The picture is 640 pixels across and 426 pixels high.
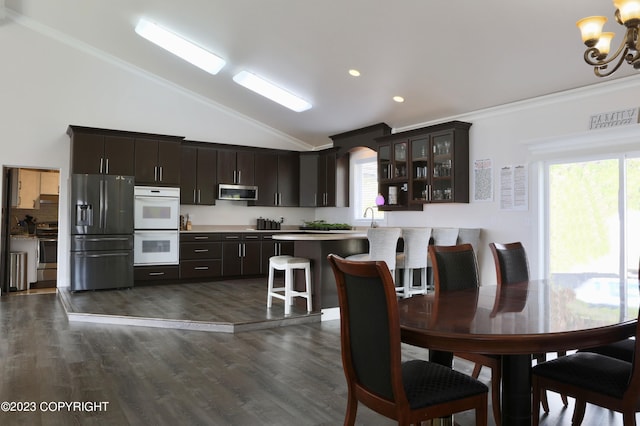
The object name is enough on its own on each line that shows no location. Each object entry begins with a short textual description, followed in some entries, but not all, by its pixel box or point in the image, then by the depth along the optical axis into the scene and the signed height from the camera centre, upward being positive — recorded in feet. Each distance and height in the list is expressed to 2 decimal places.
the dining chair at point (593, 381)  5.96 -2.27
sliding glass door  14.96 +0.16
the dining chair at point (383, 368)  5.47 -1.94
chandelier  7.63 +3.45
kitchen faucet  24.39 +0.53
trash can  23.26 -2.69
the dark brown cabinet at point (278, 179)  27.94 +2.59
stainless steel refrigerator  21.13 -0.60
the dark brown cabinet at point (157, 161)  23.21 +3.03
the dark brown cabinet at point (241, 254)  25.52 -1.98
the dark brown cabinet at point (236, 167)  26.58 +3.17
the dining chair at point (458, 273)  8.00 -1.03
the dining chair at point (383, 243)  16.19 -0.81
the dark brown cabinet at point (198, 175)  25.38 +2.56
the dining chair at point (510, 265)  9.91 -0.98
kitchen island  16.74 -1.47
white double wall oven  22.89 -0.28
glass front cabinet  19.70 +2.54
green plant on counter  20.15 -0.26
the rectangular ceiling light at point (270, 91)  22.09 +6.50
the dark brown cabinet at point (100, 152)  21.79 +3.31
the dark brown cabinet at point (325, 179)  27.45 +2.53
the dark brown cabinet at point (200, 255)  24.32 -1.95
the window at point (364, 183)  26.13 +2.22
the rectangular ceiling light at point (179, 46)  19.58 +7.79
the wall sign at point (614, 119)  14.51 +3.41
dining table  5.30 -1.33
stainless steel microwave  26.43 +1.65
